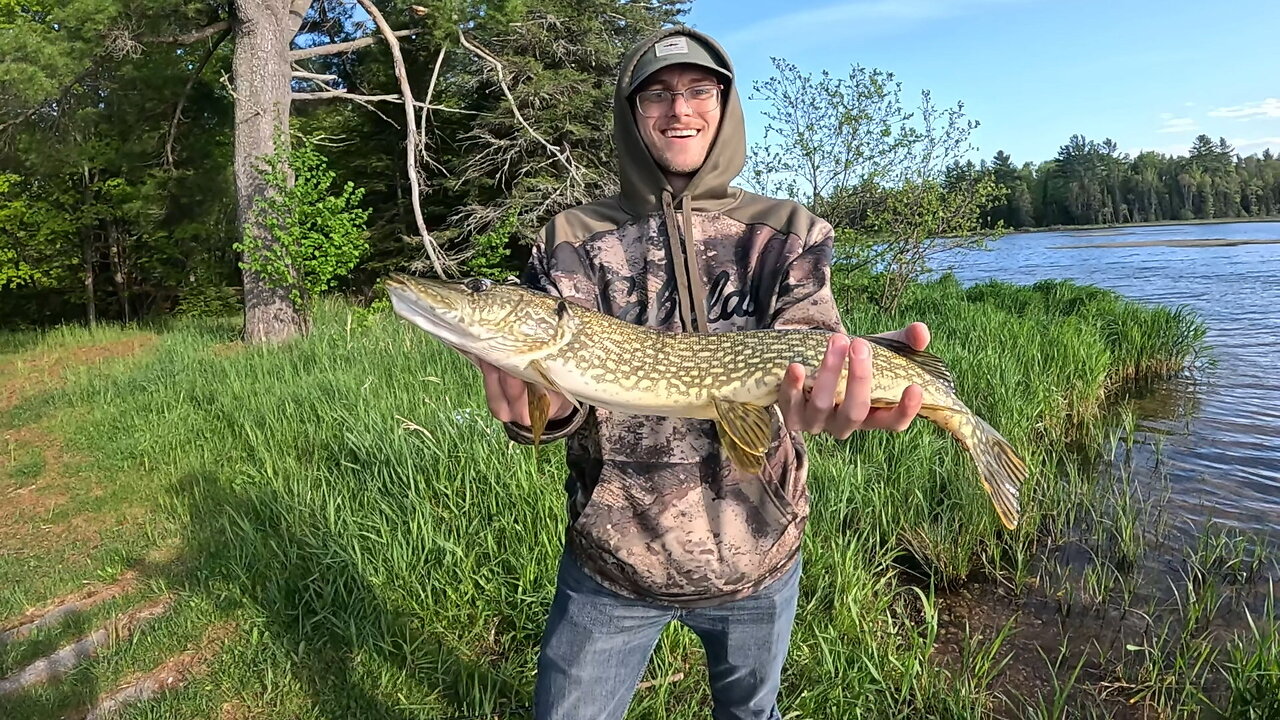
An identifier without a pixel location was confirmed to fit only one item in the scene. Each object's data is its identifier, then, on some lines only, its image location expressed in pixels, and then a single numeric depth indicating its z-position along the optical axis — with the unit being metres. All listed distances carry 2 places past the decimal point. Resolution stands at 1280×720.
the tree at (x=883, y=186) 10.39
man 1.68
